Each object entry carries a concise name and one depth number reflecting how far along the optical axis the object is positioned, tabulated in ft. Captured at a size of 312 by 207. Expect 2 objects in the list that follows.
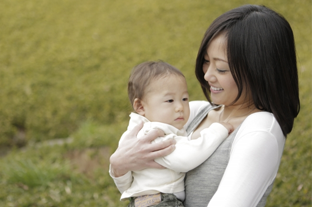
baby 5.88
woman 5.59
